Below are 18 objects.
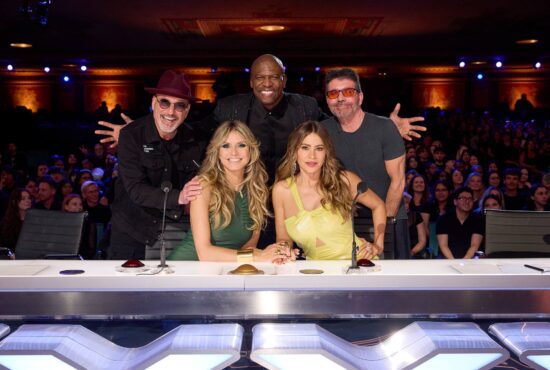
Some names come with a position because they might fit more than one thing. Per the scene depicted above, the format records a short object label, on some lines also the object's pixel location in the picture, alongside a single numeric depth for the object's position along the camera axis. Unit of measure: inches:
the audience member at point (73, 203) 240.5
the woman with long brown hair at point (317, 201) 128.7
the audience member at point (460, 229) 230.3
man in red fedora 139.3
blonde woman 124.3
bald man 151.6
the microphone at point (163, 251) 92.4
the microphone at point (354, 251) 92.4
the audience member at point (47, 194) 275.9
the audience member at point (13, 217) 235.0
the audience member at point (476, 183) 289.1
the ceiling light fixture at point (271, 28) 448.0
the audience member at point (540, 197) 263.9
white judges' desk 83.3
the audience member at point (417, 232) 242.5
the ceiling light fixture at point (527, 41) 519.3
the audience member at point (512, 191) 293.7
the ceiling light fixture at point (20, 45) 529.9
